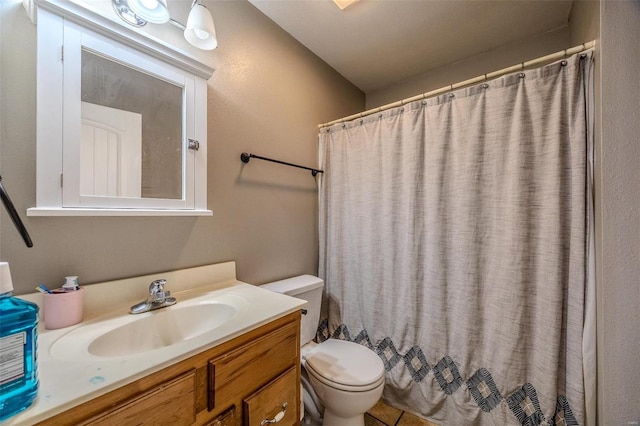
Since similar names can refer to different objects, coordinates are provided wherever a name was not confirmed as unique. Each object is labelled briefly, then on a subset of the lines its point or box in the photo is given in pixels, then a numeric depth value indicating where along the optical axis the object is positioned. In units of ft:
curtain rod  3.45
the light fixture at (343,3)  4.52
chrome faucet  3.01
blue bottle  1.49
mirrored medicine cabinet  2.57
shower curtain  3.61
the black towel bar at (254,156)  4.58
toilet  3.86
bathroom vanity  1.74
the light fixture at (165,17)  2.95
